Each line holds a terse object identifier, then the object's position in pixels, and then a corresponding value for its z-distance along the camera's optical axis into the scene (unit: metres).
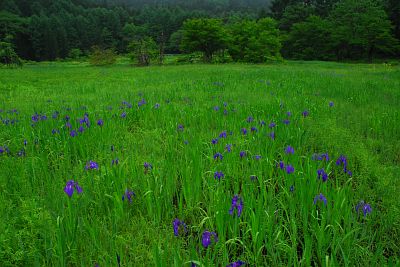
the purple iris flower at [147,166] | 2.63
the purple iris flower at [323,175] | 2.21
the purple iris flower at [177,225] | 1.73
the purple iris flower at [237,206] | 1.86
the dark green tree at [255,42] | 37.03
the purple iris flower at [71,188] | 1.97
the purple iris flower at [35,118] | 4.20
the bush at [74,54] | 65.38
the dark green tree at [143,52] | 38.28
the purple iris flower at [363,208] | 1.87
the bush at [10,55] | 34.39
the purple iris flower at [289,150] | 2.68
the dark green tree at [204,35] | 39.09
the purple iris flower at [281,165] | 2.47
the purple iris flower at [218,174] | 2.35
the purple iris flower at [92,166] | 2.51
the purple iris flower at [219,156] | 2.79
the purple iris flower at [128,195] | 2.18
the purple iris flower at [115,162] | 2.60
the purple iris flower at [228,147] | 2.92
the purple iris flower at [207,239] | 1.56
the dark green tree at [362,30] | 40.25
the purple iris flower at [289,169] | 2.32
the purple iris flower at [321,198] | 1.97
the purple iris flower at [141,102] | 5.50
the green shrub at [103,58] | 40.84
